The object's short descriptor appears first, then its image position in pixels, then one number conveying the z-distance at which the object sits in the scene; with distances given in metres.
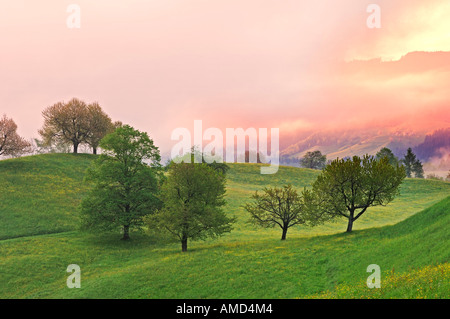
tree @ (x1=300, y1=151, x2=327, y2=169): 197.25
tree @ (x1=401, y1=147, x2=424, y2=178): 157.38
